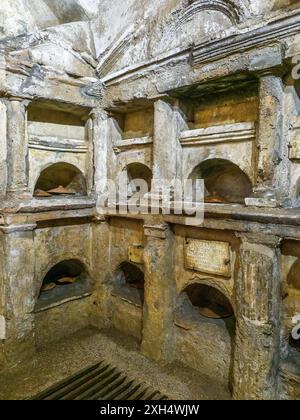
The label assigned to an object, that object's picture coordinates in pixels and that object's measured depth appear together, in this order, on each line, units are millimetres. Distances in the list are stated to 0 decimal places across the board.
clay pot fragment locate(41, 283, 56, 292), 5402
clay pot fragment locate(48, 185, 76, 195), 5474
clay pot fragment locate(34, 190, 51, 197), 5266
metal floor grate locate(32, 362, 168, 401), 3832
